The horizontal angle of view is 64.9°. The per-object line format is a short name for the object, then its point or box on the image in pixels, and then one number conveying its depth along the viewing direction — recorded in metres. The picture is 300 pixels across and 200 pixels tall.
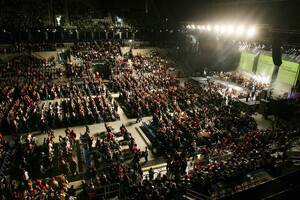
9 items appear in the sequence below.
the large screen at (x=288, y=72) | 27.34
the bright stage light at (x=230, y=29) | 28.73
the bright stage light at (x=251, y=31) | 25.28
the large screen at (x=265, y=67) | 31.58
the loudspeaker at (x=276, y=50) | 20.88
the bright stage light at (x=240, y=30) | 27.20
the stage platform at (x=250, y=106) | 24.32
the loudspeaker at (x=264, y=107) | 23.28
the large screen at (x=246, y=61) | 35.25
